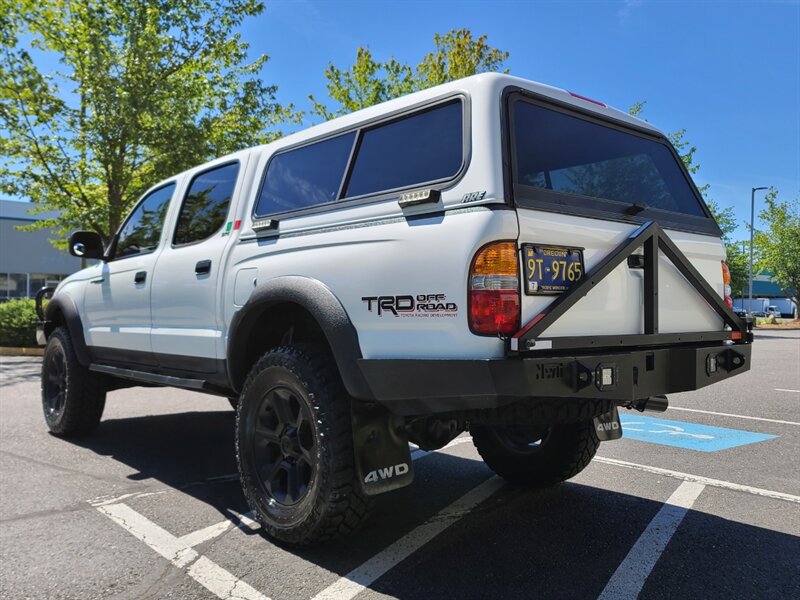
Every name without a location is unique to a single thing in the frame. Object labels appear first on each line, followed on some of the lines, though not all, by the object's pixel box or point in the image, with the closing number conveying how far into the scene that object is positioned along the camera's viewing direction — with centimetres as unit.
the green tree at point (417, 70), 2017
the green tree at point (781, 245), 4081
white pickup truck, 250
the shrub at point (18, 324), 1545
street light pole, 3844
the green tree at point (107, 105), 1424
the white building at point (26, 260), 3903
